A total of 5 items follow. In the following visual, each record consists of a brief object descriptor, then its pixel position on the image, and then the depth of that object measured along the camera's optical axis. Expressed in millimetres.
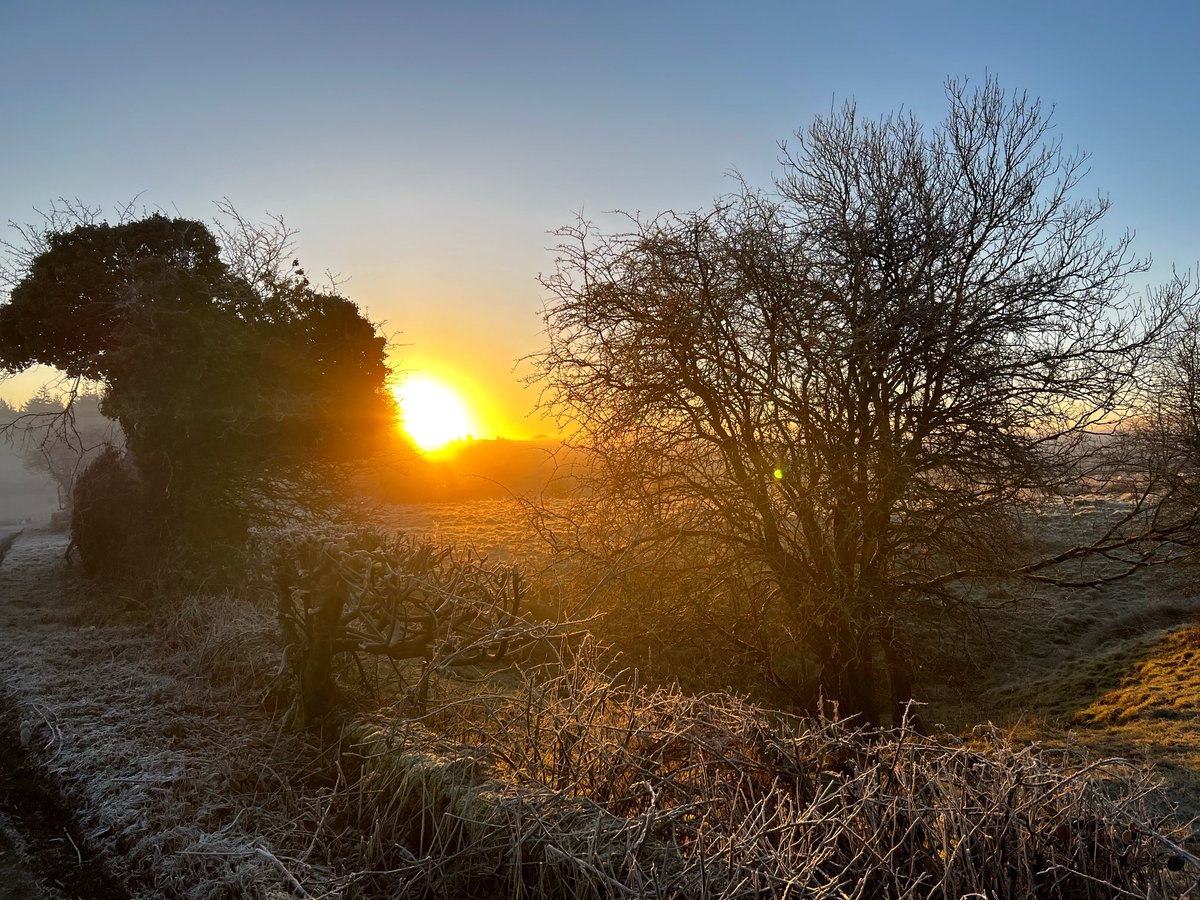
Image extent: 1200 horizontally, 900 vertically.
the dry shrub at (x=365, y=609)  6113
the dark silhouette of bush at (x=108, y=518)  15547
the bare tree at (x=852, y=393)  8250
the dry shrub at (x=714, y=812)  2859
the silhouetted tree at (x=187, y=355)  14578
